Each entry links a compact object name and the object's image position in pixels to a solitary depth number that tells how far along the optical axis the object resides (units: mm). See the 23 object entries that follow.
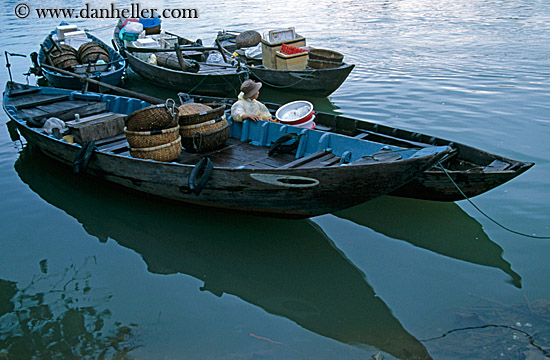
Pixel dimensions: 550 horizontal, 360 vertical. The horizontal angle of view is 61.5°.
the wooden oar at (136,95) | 8939
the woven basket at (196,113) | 6766
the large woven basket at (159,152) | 6422
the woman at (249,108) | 7387
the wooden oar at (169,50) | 10970
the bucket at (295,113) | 7238
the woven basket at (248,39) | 14656
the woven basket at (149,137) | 6340
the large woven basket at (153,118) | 6254
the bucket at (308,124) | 7293
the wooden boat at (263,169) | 5160
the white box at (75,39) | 15086
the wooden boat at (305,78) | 11161
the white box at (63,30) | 15509
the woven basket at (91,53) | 13477
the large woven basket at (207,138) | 6918
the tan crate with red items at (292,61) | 11719
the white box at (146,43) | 14344
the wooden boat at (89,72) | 12541
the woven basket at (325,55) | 11460
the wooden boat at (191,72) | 11656
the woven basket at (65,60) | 13102
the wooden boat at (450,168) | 5612
